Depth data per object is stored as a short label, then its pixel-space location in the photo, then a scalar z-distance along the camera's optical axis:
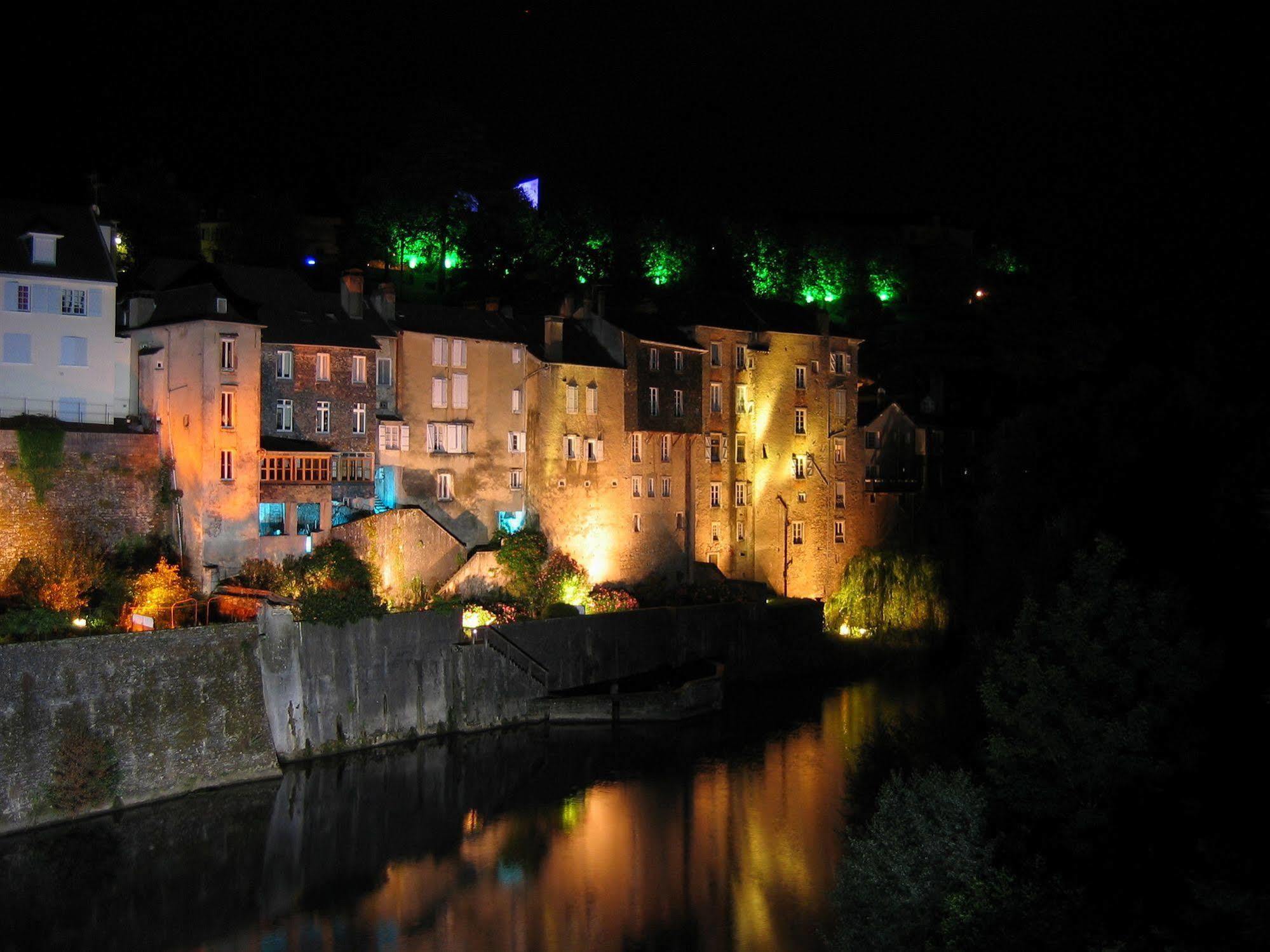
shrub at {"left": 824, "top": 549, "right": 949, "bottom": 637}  58.91
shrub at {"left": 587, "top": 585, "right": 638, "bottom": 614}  52.06
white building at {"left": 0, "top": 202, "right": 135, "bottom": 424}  42.97
